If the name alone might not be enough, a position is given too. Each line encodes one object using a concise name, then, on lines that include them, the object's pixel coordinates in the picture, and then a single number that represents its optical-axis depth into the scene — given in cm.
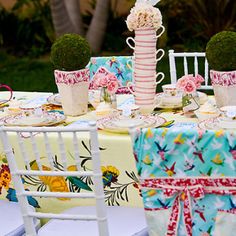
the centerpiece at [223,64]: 343
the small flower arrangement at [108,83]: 376
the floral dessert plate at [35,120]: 358
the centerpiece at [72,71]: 369
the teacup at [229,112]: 314
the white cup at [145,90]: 366
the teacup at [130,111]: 344
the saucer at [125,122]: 331
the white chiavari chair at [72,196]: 274
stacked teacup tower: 356
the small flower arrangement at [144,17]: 355
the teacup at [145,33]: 360
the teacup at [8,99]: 425
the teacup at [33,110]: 363
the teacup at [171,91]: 391
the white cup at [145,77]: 365
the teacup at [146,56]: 363
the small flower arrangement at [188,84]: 354
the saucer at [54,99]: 410
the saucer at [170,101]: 378
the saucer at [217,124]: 313
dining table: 322
